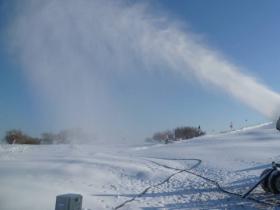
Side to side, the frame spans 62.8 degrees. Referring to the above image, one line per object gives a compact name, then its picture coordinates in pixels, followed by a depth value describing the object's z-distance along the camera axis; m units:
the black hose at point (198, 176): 6.51
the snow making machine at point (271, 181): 7.10
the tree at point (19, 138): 34.83
